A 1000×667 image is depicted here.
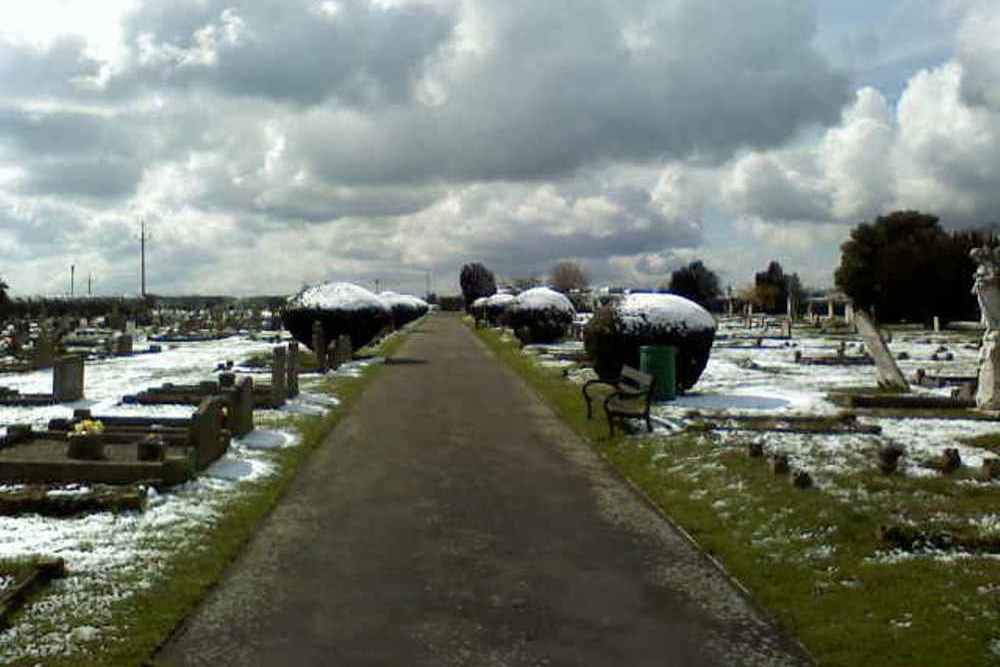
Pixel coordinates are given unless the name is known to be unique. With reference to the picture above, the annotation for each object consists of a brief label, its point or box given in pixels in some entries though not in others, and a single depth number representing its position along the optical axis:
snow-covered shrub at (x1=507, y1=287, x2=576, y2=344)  41.41
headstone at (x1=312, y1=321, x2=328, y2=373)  26.34
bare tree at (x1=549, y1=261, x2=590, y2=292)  158.80
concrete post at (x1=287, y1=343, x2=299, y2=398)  19.38
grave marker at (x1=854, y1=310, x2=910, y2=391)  21.06
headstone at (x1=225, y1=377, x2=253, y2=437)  14.00
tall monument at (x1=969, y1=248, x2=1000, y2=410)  16.72
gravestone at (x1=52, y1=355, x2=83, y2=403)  19.11
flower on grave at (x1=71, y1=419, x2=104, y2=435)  11.83
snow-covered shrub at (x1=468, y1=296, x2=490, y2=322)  69.97
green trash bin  18.80
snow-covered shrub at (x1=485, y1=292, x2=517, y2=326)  63.72
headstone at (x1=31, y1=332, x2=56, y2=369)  27.86
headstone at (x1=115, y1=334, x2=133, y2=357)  34.27
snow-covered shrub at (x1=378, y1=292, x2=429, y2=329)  61.81
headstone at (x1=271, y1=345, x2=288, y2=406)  17.91
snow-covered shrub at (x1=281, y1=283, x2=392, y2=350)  30.73
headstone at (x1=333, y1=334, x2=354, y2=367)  27.94
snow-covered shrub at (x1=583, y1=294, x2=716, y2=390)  19.62
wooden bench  14.76
